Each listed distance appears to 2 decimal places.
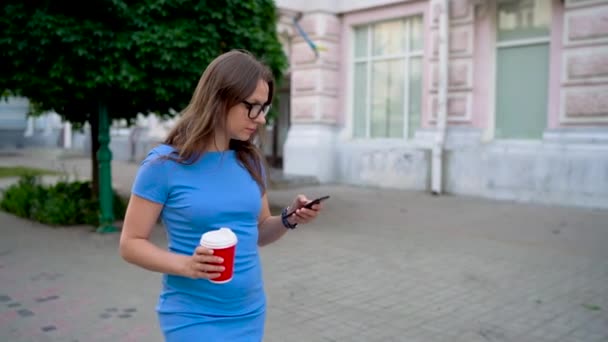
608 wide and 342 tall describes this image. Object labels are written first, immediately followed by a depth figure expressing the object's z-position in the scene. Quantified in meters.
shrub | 8.25
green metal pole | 7.74
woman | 1.98
